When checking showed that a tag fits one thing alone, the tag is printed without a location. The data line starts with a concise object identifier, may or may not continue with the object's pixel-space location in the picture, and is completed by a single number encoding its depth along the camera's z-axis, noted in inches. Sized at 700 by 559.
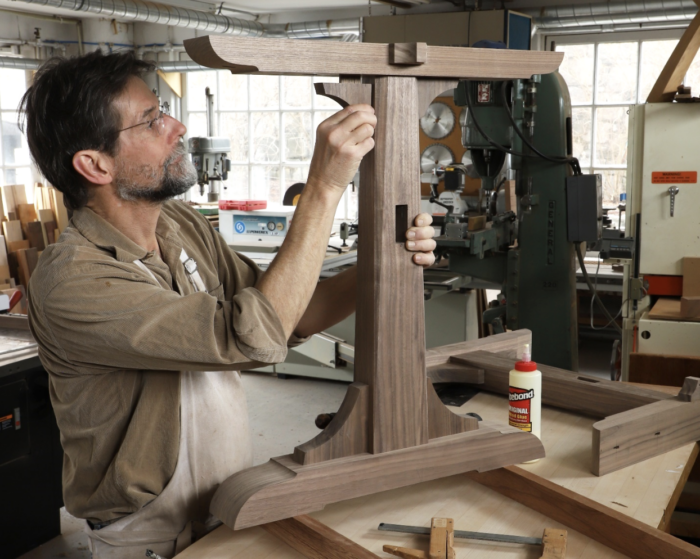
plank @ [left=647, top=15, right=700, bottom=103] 101.0
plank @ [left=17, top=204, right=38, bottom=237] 273.4
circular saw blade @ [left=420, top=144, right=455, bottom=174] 227.8
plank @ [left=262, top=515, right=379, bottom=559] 36.8
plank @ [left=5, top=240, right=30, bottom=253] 256.6
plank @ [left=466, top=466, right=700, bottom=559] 37.2
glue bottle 49.1
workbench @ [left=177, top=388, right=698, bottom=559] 39.6
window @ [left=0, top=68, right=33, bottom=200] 286.7
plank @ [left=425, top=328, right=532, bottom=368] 64.2
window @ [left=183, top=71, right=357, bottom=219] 291.0
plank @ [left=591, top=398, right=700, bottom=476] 46.7
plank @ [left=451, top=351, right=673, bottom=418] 54.5
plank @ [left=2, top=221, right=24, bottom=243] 259.1
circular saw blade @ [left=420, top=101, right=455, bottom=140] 227.0
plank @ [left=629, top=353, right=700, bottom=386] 92.8
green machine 106.3
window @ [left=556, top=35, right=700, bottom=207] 223.9
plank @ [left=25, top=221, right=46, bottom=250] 266.5
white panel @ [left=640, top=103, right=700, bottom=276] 102.5
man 38.1
